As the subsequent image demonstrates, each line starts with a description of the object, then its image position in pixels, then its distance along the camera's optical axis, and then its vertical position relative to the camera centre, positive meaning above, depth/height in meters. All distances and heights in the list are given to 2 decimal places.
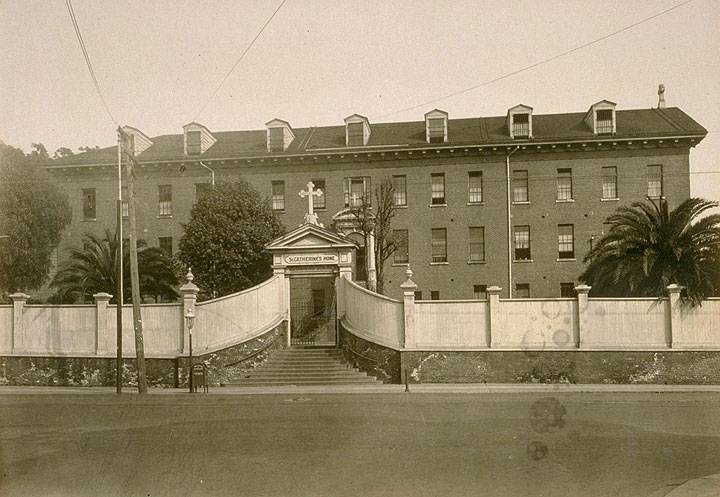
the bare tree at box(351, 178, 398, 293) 31.12 +1.25
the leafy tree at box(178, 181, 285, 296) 29.75 +0.42
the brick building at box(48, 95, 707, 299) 36.47 +3.75
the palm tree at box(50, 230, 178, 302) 30.25 -0.77
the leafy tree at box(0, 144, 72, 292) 29.03 +1.64
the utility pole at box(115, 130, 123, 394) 21.09 -1.88
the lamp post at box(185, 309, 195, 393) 20.95 -2.07
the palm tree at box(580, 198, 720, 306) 21.81 -0.21
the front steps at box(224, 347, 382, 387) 21.94 -3.78
